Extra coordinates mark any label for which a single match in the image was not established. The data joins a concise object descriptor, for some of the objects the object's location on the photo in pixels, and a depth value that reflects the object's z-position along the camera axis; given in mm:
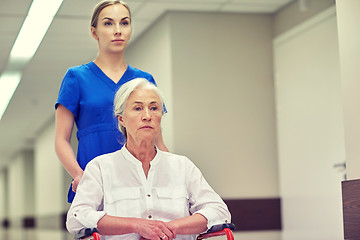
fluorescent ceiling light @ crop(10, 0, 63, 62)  6129
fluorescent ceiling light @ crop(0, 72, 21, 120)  9127
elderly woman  2211
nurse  2572
